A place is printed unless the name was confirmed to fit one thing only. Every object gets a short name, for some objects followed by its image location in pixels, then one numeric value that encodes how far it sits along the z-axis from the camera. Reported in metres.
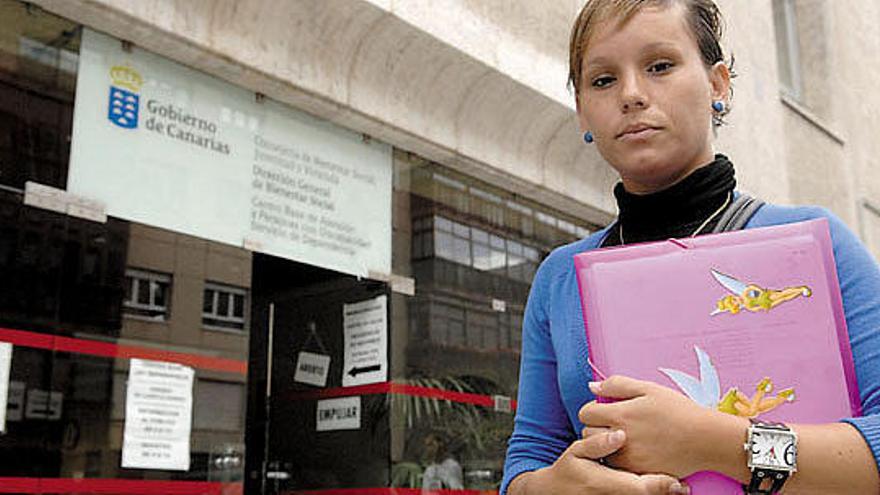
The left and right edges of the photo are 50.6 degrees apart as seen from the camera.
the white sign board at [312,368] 5.34
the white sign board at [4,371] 3.56
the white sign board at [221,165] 4.12
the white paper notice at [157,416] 3.98
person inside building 5.31
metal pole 5.21
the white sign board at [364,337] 5.28
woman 1.16
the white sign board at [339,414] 5.23
